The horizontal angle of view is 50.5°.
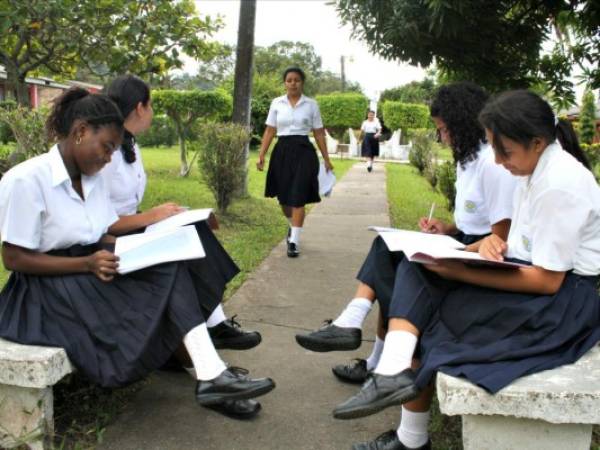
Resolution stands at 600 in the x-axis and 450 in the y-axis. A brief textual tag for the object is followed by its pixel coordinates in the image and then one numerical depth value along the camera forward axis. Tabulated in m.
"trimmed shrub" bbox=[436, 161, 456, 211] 8.17
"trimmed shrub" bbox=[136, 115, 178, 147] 25.12
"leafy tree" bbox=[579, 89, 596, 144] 22.59
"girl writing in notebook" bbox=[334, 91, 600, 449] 2.24
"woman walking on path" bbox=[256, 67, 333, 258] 6.46
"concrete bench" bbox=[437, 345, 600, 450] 2.11
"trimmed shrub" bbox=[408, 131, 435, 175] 13.19
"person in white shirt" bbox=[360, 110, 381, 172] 17.86
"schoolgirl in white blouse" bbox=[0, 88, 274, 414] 2.54
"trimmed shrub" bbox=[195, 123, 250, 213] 7.77
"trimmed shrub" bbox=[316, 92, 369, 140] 29.61
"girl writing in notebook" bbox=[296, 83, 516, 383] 2.86
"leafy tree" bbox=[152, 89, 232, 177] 12.88
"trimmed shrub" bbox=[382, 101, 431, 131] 28.09
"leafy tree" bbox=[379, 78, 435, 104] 39.19
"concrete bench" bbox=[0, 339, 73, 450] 2.38
